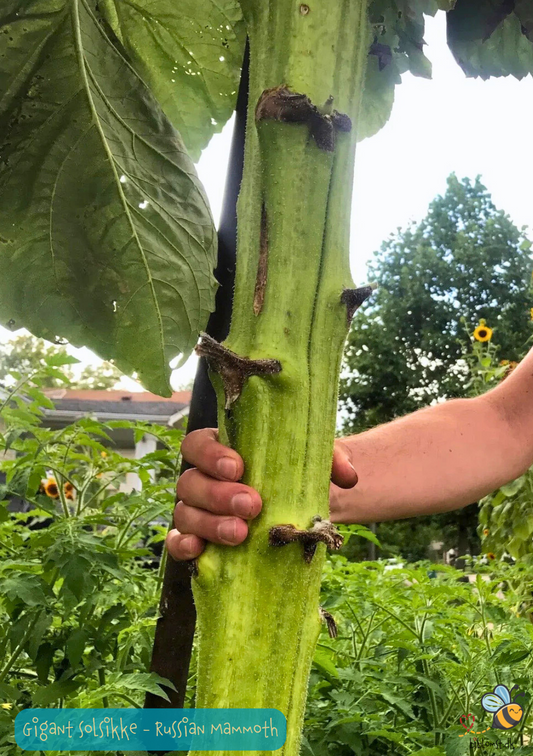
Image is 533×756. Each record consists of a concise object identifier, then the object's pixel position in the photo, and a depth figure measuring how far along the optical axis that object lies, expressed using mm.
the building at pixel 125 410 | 11245
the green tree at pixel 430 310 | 20938
